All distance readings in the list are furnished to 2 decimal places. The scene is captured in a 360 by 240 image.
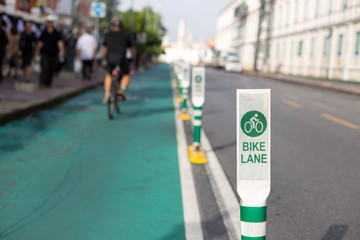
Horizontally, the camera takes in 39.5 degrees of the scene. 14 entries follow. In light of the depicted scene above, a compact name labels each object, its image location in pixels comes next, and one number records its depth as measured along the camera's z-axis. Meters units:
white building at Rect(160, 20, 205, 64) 153.12
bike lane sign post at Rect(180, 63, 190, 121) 10.21
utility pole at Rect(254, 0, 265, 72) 49.77
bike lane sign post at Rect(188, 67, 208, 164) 6.37
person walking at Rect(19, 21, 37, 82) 14.23
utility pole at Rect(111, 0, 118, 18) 25.39
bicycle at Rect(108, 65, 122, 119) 9.93
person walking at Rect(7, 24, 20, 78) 16.50
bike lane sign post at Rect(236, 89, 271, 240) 2.56
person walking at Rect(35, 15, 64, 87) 14.20
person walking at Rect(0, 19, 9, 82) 12.46
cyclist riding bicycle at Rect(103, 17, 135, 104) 10.27
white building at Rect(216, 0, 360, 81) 33.81
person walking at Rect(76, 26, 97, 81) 18.03
